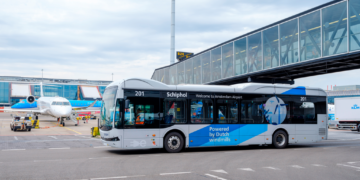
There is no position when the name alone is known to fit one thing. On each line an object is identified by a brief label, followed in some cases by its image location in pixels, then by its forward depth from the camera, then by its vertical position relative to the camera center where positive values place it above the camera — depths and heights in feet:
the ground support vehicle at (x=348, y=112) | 99.14 -0.73
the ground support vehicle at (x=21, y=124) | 86.63 -4.29
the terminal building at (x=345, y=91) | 243.40 +14.74
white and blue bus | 42.80 -0.87
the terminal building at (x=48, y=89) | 293.84 +19.73
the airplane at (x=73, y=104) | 174.50 +3.04
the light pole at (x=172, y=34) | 162.20 +38.67
